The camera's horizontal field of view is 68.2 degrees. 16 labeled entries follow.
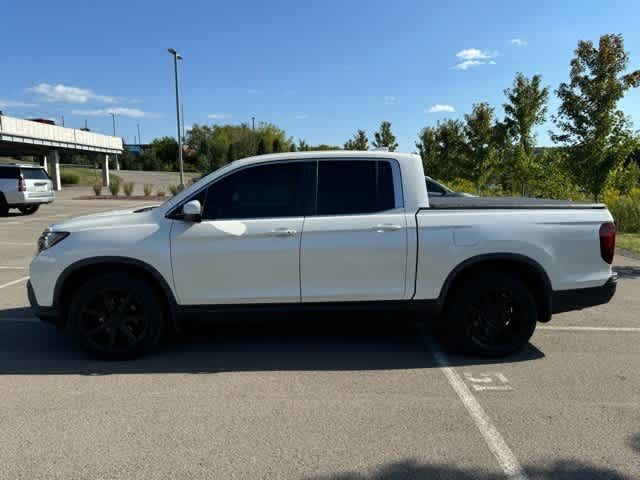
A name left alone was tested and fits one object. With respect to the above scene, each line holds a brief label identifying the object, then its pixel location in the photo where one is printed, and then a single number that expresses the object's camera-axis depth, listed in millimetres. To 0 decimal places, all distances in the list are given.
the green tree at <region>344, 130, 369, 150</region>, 36812
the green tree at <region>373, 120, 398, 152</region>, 33594
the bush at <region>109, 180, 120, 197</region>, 30672
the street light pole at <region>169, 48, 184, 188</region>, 27847
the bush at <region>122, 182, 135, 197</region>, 30861
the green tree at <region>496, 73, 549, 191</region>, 17531
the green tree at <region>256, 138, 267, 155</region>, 69188
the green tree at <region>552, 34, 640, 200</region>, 10672
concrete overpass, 31820
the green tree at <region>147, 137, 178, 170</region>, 92188
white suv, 17312
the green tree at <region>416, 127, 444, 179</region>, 27181
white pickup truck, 4027
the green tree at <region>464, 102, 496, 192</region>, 20609
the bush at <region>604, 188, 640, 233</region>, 14094
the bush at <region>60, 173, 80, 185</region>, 51625
